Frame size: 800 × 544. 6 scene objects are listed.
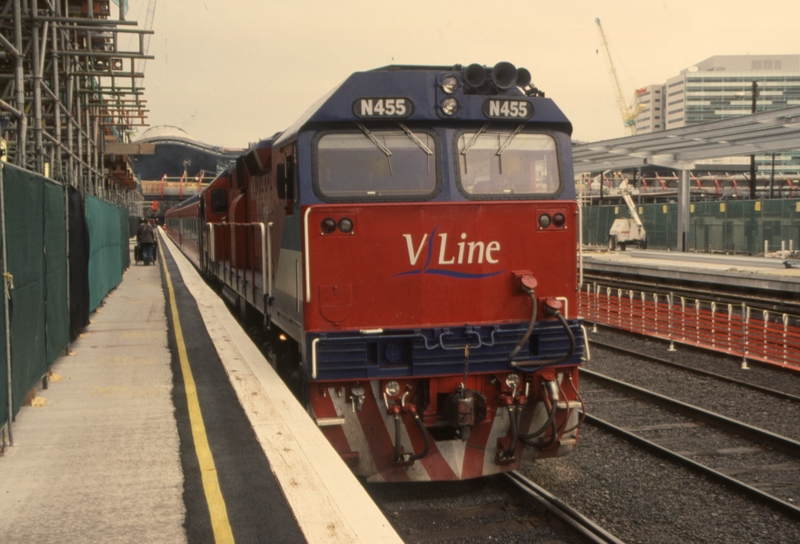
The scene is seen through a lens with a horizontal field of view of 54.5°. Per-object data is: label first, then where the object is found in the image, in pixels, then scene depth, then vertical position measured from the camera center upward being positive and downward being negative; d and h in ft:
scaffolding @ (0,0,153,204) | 35.50 +13.23
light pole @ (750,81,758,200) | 131.95 +9.27
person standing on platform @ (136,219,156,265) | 100.94 -0.73
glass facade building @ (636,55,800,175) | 632.38 +117.78
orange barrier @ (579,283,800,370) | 44.09 -6.42
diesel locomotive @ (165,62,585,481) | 21.30 -1.11
